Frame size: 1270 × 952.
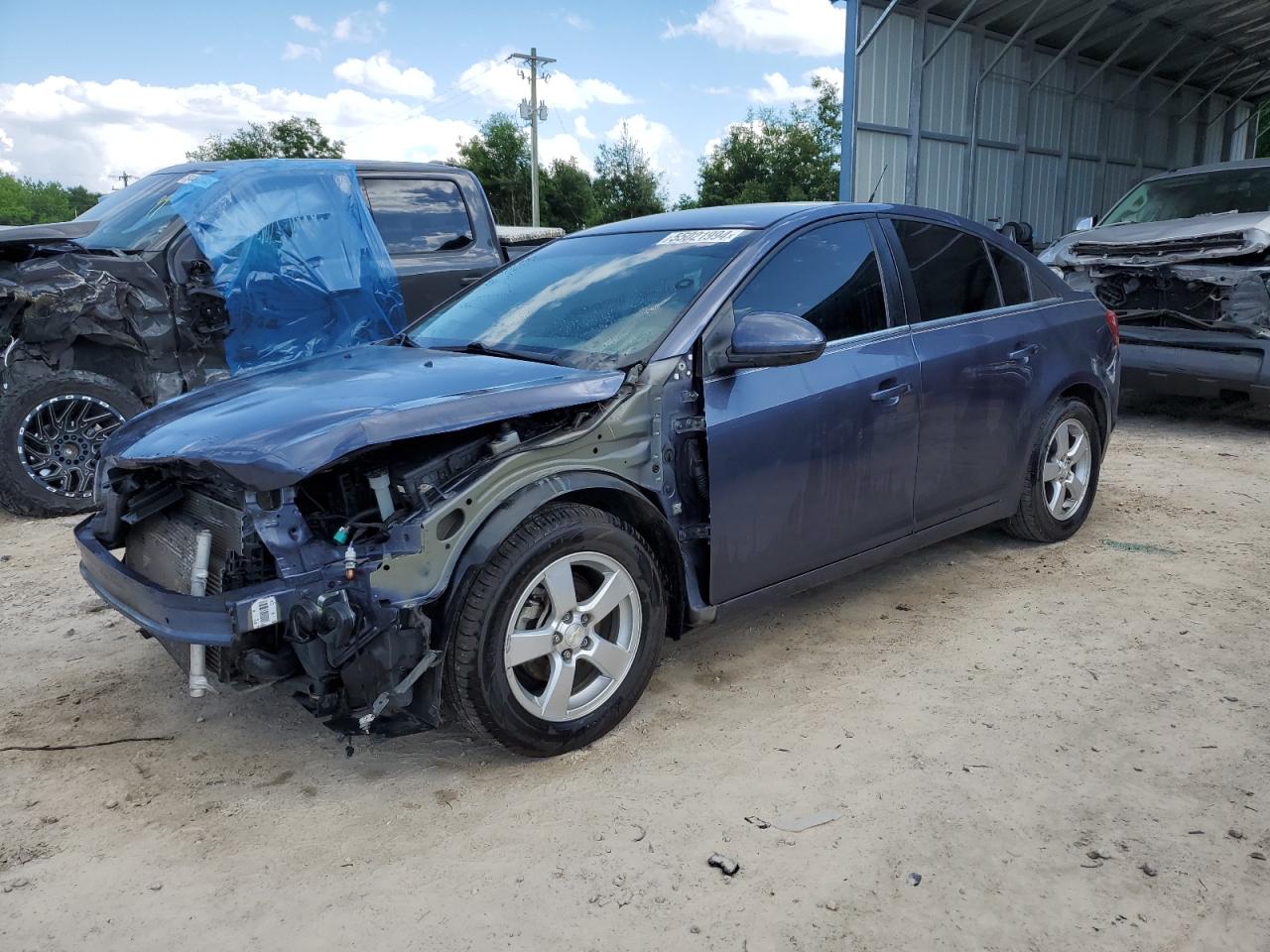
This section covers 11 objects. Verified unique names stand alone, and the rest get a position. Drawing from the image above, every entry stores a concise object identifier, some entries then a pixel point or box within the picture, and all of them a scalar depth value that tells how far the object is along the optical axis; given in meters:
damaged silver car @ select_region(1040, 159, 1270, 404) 7.12
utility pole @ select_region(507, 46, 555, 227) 41.50
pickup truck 5.58
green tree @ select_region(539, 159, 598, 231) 50.06
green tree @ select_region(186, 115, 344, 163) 48.44
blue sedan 2.60
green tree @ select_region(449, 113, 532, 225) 50.44
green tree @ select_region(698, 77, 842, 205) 49.62
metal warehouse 13.54
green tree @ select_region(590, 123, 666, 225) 53.53
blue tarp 6.12
